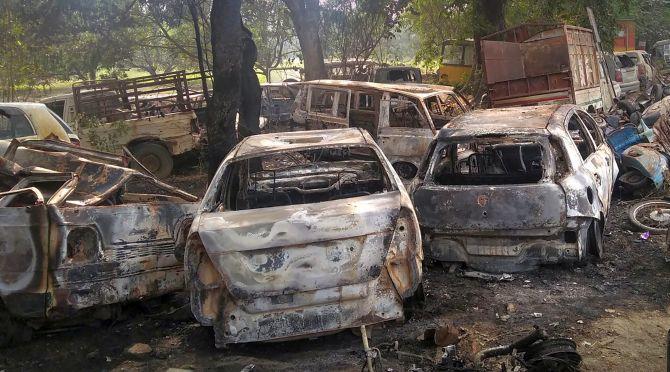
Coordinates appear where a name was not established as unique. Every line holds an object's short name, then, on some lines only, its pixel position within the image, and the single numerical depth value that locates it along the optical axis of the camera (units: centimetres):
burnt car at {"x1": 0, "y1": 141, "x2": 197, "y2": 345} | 454
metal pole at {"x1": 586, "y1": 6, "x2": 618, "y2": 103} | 1476
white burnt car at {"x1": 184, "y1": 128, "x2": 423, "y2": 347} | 397
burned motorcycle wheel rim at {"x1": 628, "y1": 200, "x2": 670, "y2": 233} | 675
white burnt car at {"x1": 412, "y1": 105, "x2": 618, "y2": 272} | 522
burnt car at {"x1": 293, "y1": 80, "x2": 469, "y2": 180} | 959
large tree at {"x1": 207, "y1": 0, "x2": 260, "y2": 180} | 806
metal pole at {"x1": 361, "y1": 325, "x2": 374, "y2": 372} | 370
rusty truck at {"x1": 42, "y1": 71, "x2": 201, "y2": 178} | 1129
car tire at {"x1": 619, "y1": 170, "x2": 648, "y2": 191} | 802
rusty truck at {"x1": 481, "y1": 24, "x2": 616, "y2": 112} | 1206
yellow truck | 1999
